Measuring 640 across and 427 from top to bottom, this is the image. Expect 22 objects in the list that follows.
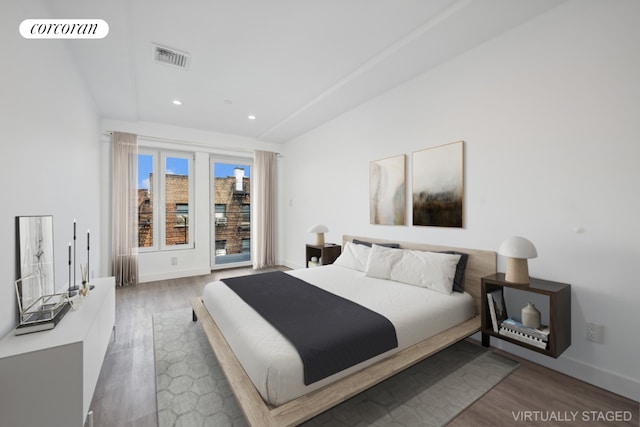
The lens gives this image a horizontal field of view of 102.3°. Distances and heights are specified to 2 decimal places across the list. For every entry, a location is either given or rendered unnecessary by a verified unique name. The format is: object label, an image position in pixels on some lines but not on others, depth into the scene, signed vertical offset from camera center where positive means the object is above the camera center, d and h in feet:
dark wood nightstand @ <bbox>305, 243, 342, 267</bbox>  13.10 -2.05
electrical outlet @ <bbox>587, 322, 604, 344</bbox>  6.06 -2.86
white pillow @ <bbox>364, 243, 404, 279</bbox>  9.37 -1.80
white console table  4.16 -2.80
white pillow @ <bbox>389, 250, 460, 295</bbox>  8.02 -1.89
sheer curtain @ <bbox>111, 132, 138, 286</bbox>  13.83 +0.20
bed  4.45 -2.92
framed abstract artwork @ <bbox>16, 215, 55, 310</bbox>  5.51 -1.08
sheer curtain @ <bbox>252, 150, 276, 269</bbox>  18.15 +0.18
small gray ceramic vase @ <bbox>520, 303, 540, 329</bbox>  6.50 -2.64
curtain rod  14.74 +4.34
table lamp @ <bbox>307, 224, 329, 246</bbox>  13.35 -0.96
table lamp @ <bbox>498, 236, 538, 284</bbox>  6.38 -1.07
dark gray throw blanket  4.85 -2.47
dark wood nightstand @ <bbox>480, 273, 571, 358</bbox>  5.97 -2.34
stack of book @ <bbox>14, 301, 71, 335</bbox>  5.01 -2.18
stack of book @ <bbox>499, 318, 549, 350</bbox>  6.18 -3.04
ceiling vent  8.45 +5.36
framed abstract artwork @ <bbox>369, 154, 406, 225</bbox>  10.52 +0.93
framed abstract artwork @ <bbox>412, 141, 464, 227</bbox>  8.66 +0.97
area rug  5.16 -4.11
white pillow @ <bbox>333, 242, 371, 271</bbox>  10.77 -1.93
